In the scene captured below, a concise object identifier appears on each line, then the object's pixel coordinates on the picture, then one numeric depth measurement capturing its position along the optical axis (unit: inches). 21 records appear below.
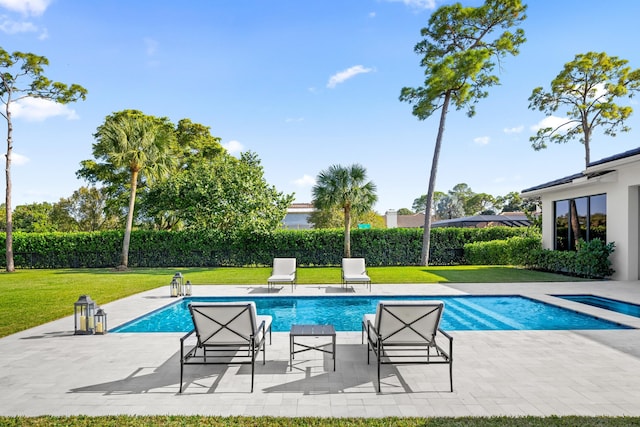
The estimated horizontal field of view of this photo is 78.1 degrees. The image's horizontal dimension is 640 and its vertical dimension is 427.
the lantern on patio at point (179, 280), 417.3
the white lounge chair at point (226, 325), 178.2
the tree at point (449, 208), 3157.0
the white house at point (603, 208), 497.0
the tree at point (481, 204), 2581.7
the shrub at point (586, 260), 522.6
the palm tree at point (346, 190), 756.6
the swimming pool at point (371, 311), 302.5
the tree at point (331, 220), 1448.1
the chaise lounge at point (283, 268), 486.9
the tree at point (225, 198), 830.5
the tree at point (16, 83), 837.8
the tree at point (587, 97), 945.5
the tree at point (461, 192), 3255.4
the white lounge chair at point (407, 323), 177.6
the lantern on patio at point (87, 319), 260.2
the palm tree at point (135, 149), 777.6
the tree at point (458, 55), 775.1
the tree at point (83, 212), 1405.0
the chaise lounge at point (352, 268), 476.7
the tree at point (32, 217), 1473.7
